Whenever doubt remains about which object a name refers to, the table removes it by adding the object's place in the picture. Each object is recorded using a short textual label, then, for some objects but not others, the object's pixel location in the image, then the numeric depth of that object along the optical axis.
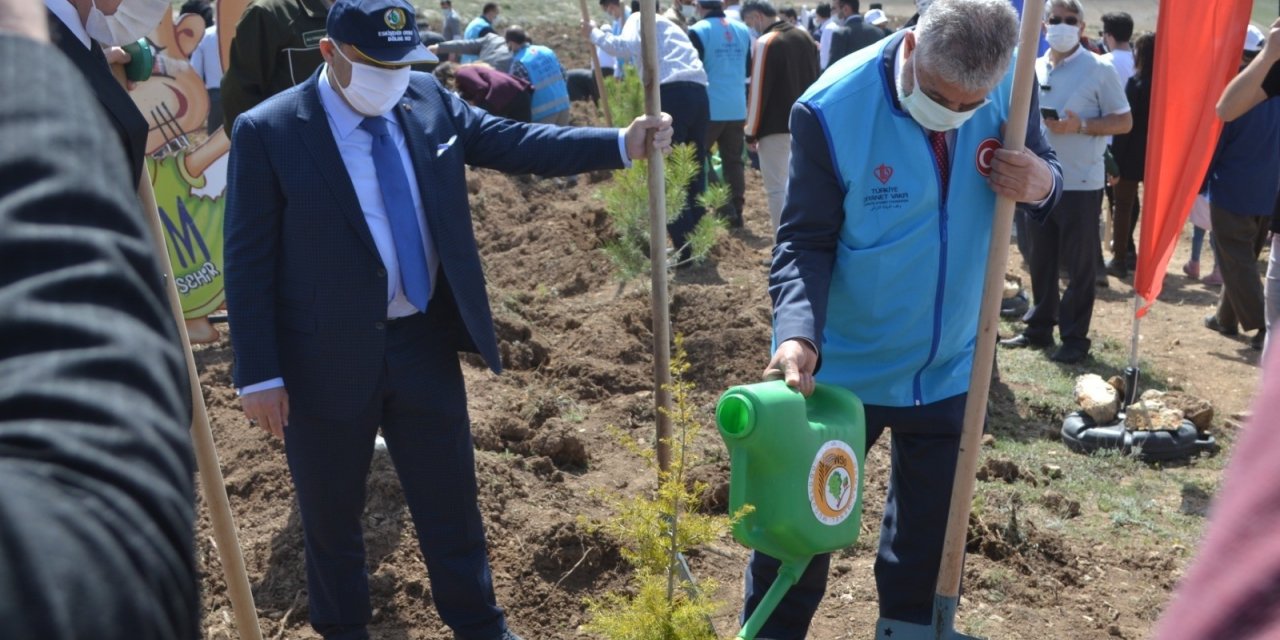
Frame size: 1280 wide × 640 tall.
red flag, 4.77
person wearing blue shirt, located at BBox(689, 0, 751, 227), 10.13
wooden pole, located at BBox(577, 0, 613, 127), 10.02
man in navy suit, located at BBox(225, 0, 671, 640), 3.21
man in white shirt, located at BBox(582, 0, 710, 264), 9.12
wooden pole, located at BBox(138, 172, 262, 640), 2.57
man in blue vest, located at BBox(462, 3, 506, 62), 15.94
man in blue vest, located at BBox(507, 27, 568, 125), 12.51
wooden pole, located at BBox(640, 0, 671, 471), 3.65
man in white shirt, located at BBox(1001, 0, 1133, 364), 7.19
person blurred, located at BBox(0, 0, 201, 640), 0.66
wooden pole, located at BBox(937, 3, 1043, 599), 2.79
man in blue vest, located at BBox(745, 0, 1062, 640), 2.96
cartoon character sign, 5.76
